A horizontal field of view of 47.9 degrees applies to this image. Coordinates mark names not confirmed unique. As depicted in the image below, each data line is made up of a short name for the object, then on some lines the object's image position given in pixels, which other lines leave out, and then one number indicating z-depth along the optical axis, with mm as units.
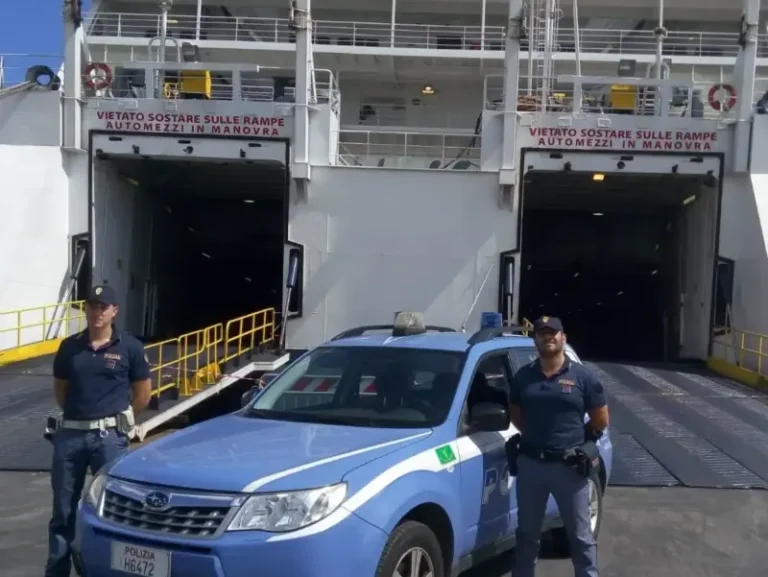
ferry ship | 17203
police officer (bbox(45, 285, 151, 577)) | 4957
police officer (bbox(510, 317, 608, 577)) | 4770
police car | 3838
